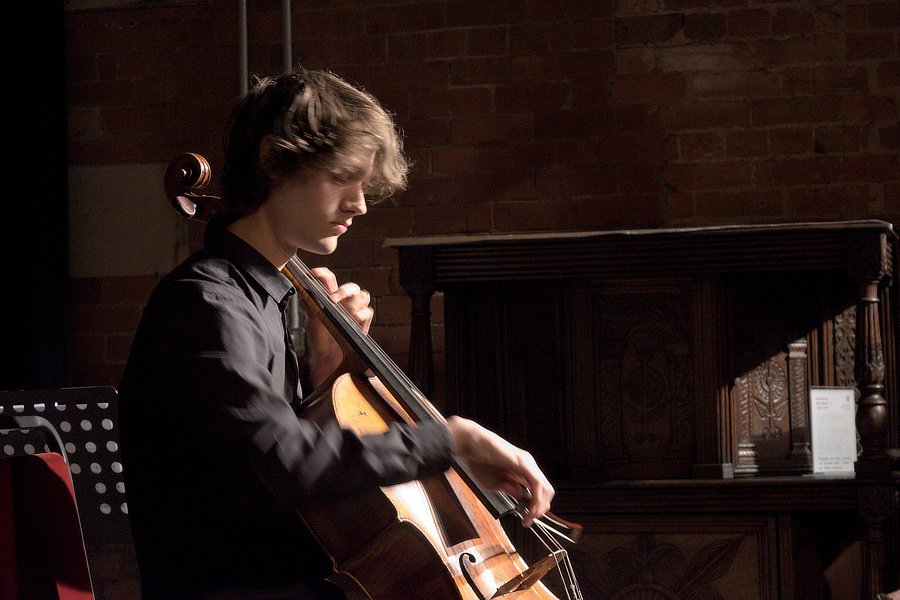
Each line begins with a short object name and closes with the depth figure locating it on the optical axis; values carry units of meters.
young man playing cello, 3.60
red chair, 4.32
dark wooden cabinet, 5.40
